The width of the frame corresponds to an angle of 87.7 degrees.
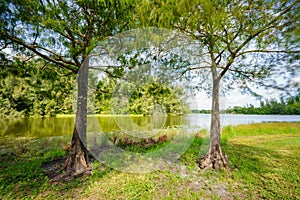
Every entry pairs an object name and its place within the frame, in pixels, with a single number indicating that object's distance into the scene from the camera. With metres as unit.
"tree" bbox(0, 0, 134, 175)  1.68
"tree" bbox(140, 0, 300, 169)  1.52
